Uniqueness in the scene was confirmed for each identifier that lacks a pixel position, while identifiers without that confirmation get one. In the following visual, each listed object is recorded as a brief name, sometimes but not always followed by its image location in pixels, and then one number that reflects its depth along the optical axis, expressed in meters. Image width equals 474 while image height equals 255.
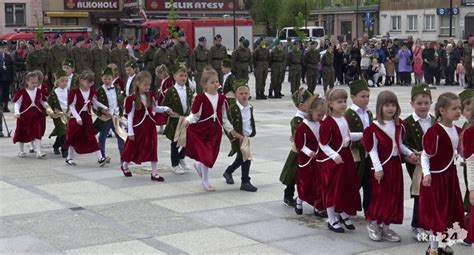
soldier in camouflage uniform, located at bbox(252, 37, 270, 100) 24.84
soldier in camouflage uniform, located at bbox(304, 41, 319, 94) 25.45
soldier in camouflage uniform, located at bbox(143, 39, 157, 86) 23.61
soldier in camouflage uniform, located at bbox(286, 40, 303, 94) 25.42
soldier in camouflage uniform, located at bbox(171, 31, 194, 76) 23.22
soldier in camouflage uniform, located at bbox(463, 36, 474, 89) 26.53
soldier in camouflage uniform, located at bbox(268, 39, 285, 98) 25.19
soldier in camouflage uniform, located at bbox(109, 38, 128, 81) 25.17
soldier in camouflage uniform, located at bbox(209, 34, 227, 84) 24.14
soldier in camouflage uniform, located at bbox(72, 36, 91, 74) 24.66
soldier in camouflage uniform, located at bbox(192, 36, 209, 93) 23.89
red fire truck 38.16
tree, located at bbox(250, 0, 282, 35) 64.56
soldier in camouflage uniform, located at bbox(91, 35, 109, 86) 25.02
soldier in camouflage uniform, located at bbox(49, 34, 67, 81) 23.59
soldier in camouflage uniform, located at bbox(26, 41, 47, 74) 22.89
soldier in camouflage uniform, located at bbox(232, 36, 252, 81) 24.06
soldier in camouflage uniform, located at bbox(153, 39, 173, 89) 22.97
